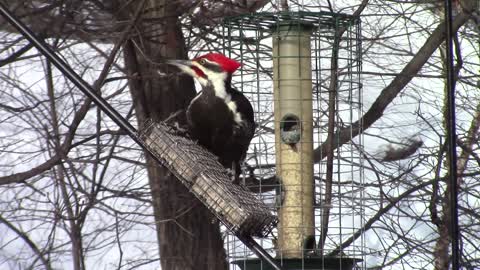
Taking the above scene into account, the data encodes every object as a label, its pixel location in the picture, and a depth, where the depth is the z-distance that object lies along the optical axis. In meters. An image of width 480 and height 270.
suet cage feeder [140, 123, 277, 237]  6.74
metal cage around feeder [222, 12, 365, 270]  8.75
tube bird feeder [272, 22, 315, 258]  8.91
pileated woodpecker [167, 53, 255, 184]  8.48
